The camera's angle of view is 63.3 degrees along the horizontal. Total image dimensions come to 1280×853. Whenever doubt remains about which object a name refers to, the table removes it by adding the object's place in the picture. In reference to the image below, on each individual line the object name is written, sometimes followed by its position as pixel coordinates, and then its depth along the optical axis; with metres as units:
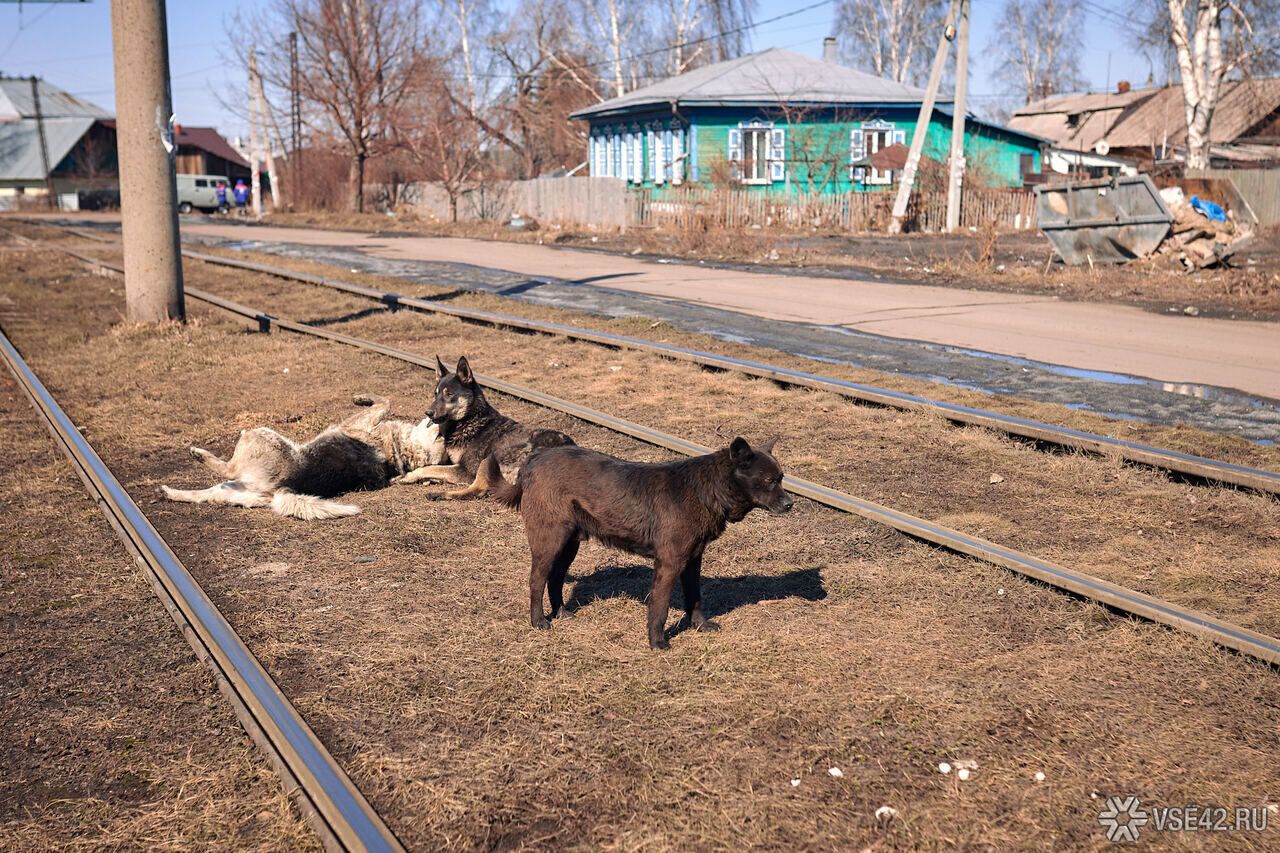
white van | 60.78
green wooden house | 40.38
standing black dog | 4.29
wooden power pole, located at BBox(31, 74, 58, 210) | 72.69
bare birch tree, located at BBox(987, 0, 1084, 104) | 80.88
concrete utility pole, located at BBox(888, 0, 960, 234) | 28.53
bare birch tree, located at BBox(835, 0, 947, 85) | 67.69
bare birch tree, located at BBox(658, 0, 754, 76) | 61.00
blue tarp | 22.06
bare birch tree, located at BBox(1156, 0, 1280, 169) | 31.12
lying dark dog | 7.12
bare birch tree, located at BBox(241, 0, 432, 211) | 51.09
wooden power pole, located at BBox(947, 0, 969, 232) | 29.27
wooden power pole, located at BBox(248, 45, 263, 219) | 57.28
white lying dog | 6.61
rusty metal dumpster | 20.56
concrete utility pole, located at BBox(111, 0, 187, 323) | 12.78
